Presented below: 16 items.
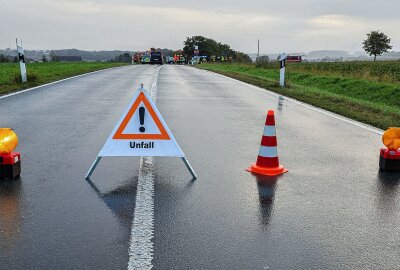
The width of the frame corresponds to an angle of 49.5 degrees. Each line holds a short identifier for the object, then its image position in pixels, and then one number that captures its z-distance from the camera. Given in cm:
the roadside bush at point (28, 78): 1877
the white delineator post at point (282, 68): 1855
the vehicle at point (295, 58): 10200
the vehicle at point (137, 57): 8189
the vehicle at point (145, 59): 7176
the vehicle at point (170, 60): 8298
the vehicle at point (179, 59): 8300
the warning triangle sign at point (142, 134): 568
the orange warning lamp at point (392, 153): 598
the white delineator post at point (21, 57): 1750
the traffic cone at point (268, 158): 587
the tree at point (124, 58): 9106
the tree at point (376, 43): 10312
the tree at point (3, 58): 7531
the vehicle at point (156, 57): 7039
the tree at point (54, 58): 8224
